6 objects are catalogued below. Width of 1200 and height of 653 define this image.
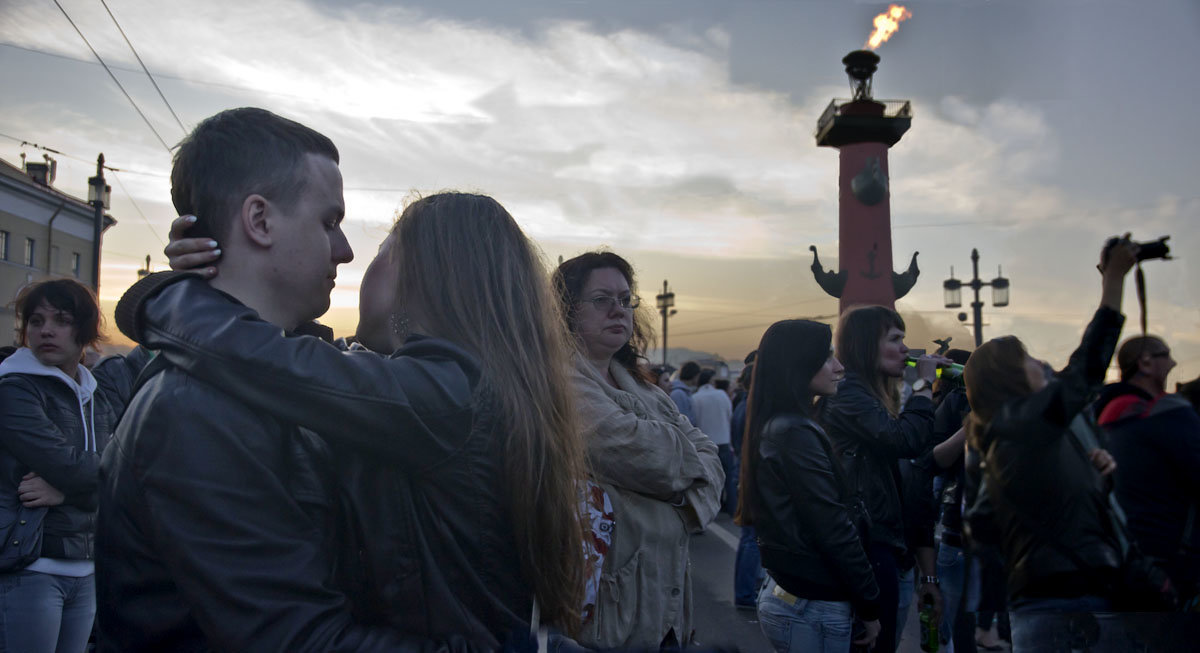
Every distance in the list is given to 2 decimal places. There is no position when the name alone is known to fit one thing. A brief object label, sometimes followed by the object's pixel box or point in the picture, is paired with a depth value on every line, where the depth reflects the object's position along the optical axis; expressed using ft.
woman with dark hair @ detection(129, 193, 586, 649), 3.22
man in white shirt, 29.12
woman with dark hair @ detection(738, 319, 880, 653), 7.36
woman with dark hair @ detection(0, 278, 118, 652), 7.80
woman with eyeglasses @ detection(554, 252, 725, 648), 6.89
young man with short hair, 3.03
